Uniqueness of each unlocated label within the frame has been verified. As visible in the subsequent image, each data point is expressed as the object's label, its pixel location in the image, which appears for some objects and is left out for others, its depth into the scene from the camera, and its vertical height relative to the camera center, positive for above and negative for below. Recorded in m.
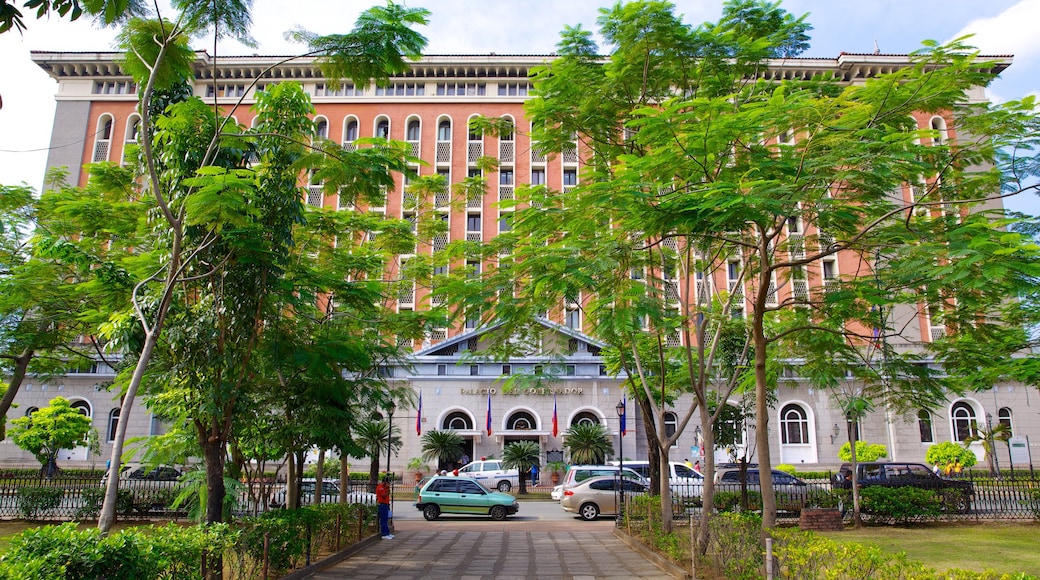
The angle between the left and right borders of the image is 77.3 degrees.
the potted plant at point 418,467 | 34.00 -1.57
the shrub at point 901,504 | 18.38 -1.81
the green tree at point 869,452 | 34.53 -0.71
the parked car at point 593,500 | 22.34 -2.11
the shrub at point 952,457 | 32.94 -0.91
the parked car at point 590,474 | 24.38 -1.35
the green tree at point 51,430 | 27.81 +0.22
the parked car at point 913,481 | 19.08 -1.38
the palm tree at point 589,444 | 32.47 -0.33
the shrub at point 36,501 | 18.44 -1.83
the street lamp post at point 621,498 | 17.89 -1.68
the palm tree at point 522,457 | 31.61 -0.95
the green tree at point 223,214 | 8.26 +2.89
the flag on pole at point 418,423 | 35.53 +0.74
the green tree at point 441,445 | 33.91 -0.42
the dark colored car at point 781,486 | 20.55 -1.63
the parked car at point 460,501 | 22.00 -2.13
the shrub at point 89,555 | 4.89 -0.95
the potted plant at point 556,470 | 34.88 -1.72
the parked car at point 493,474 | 30.80 -1.72
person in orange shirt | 16.69 -1.71
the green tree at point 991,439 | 33.91 -0.01
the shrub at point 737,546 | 8.67 -1.52
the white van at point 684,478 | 24.21 -1.52
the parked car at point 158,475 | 20.02 -1.29
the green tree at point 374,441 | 18.65 -0.12
